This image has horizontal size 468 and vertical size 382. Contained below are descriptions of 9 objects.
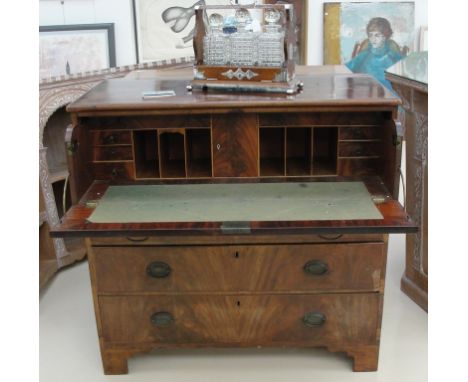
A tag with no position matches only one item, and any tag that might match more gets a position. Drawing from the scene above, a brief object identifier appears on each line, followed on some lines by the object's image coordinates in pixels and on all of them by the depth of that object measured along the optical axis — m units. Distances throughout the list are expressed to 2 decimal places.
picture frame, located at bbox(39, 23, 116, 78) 3.53
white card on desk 2.18
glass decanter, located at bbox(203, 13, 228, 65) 2.23
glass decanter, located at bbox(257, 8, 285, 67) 2.17
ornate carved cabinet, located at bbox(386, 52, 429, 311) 2.45
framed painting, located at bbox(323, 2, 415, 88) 3.97
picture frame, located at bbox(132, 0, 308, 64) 3.63
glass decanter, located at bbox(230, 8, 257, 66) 2.20
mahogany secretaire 1.99
